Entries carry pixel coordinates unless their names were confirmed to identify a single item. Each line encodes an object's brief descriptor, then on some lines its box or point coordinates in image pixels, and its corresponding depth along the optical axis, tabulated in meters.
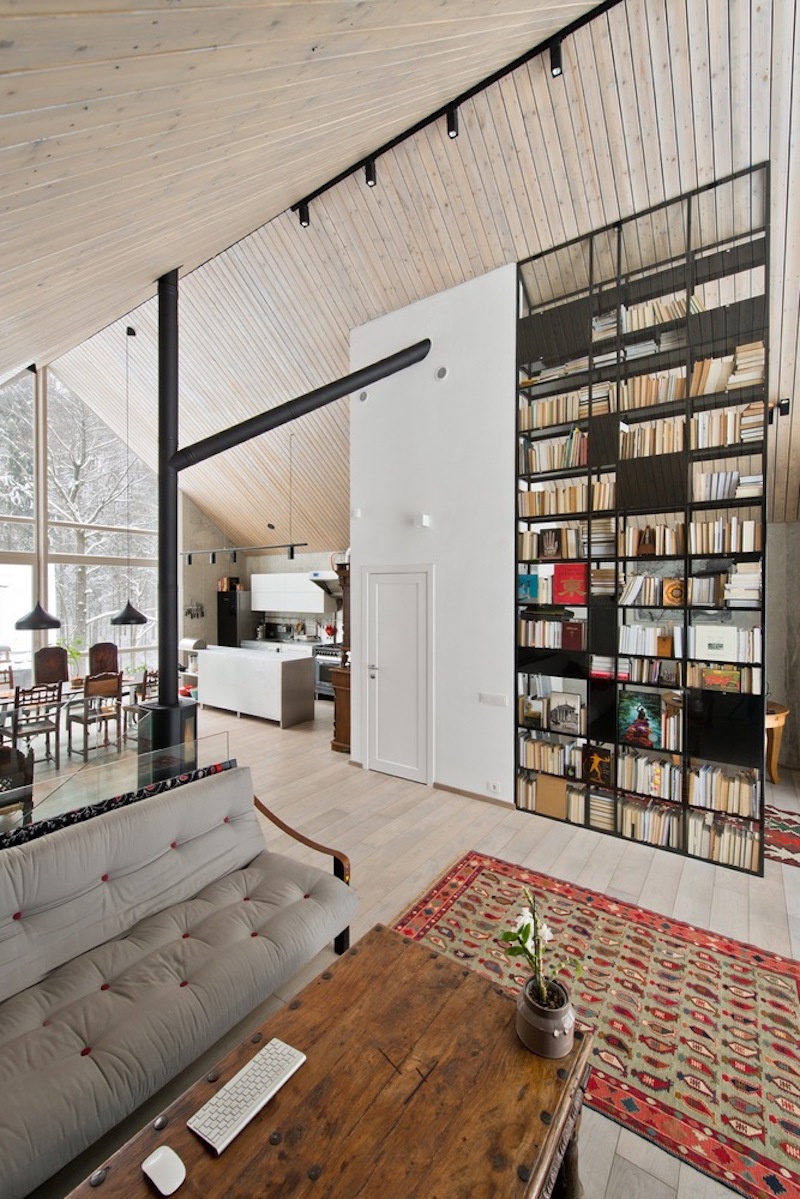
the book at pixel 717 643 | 3.41
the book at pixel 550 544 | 4.18
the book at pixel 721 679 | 3.43
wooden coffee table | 1.15
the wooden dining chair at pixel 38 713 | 5.36
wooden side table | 4.49
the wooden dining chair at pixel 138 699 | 6.32
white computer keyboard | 1.24
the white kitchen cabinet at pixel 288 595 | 9.73
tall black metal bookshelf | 3.41
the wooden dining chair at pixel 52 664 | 7.04
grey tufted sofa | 1.43
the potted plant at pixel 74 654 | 8.40
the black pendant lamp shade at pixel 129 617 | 6.18
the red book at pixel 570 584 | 4.08
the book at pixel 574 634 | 4.04
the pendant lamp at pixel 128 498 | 6.21
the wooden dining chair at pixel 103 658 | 7.50
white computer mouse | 1.12
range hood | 9.36
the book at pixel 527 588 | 4.28
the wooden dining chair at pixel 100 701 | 5.82
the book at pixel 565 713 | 4.08
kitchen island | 7.21
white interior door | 4.89
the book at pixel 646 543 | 3.73
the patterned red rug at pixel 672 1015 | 1.74
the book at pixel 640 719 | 3.74
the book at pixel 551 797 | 4.11
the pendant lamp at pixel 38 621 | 5.83
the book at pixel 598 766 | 3.94
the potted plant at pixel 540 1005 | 1.45
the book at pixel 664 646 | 3.67
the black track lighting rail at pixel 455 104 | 3.17
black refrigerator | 10.80
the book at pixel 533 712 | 4.25
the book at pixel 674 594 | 3.62
